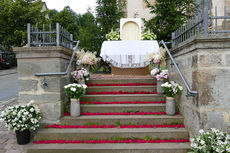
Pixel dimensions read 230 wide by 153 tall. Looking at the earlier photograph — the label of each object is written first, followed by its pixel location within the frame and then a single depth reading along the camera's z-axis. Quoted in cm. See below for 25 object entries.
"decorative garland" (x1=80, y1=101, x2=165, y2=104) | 391
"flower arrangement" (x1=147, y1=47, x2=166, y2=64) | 429
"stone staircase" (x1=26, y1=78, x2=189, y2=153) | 292
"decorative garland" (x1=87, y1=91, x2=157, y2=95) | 427
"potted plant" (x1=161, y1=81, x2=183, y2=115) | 338
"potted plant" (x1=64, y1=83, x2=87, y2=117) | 346
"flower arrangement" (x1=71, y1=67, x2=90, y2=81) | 414
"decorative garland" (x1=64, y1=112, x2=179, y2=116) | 366
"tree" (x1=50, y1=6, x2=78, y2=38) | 2123
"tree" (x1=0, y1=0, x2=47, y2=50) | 1759
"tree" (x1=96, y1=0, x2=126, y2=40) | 822
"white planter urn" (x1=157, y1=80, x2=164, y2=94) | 408
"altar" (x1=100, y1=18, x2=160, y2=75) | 548
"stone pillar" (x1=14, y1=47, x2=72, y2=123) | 347
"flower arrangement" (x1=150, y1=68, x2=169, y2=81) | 401
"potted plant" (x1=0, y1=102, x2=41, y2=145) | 311
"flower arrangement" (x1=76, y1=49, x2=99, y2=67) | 443
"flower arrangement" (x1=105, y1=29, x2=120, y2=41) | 656
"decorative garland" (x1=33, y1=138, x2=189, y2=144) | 308
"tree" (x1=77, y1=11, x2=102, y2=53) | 842
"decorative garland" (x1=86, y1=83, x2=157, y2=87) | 456
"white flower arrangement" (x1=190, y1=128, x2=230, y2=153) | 223
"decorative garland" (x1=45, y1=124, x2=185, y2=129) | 333
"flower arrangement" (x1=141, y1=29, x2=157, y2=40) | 631
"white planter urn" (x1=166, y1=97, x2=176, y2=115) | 349
